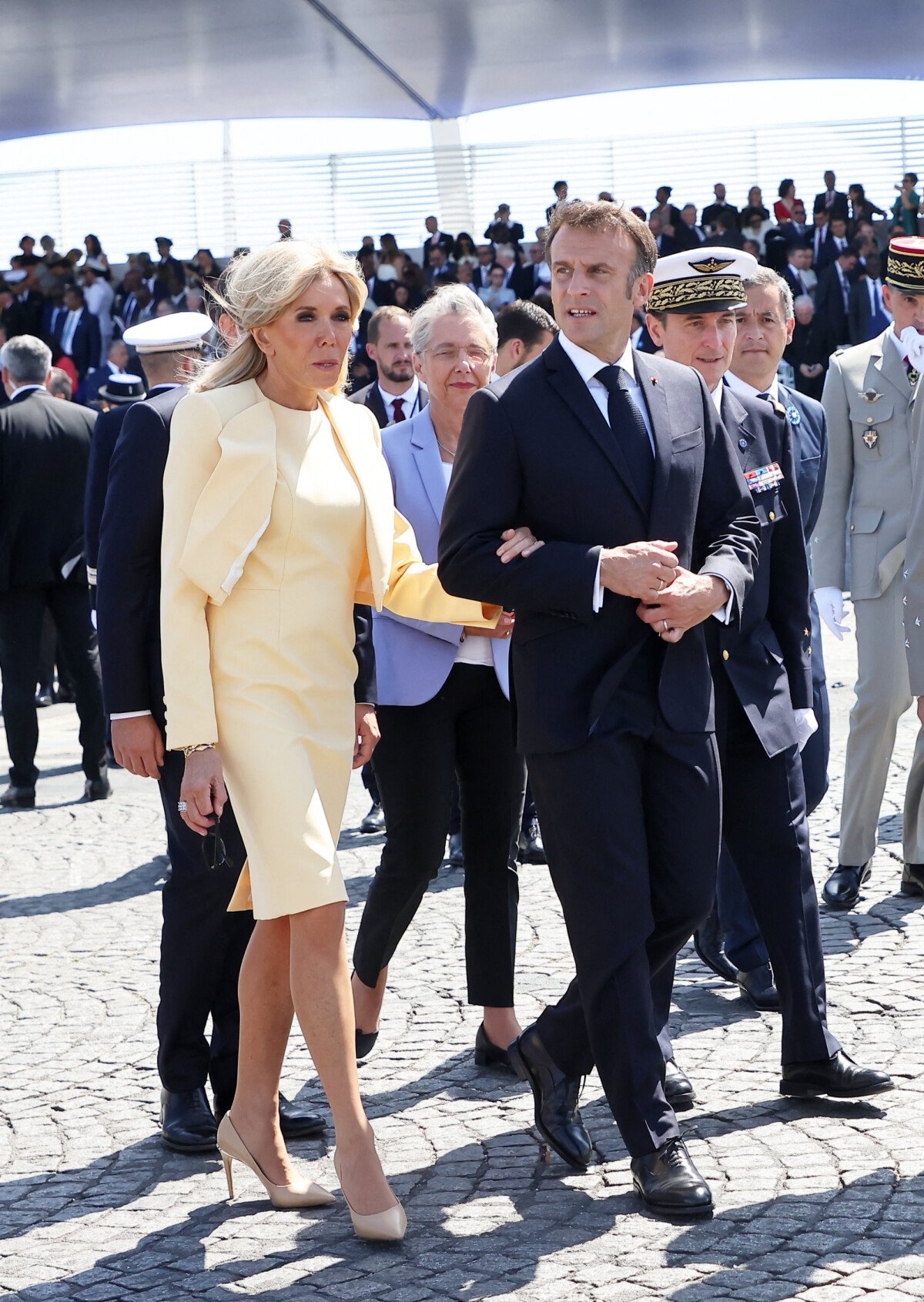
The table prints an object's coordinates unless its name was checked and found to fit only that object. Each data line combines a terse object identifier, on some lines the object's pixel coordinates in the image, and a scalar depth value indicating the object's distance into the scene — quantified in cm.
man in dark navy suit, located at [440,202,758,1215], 370
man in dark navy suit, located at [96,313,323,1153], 421
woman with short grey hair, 466
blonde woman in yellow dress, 367
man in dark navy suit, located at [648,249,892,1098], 426
